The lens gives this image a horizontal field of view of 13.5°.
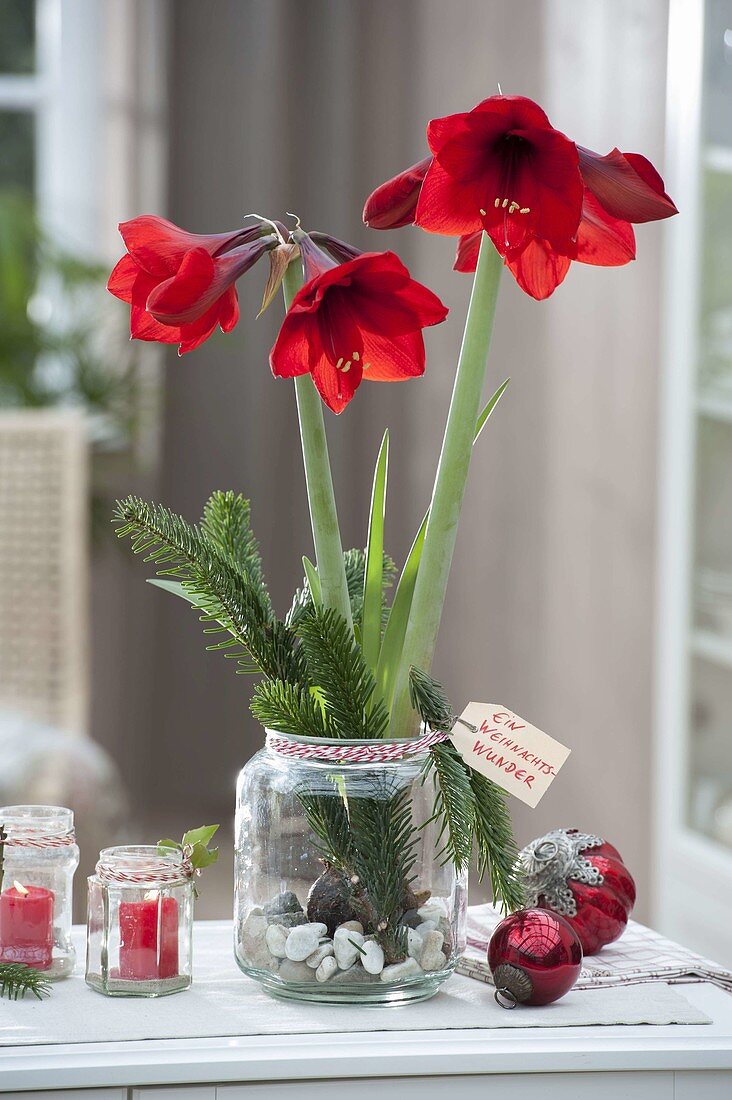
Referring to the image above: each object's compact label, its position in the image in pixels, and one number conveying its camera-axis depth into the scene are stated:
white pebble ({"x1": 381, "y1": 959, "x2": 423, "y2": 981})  1.96
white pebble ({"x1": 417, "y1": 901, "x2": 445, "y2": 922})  1.97
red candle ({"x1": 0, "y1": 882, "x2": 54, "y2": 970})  2.02
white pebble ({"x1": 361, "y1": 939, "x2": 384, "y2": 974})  1.95
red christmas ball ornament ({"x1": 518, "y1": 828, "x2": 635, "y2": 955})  2.08
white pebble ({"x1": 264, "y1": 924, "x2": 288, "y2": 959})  1.97
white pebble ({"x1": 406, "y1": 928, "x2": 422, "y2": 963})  1.96
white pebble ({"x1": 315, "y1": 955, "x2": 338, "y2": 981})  1.96
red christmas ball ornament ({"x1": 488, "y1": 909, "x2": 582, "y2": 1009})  1.97
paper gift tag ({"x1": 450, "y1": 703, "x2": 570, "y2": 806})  1.99
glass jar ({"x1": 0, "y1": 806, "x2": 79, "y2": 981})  2.02
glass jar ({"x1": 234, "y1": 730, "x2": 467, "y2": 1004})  1.95
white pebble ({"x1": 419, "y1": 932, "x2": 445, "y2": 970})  1.97
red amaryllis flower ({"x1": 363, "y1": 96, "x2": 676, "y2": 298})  1.91
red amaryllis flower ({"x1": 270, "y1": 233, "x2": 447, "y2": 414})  1.92
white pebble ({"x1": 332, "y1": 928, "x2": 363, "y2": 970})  1.95
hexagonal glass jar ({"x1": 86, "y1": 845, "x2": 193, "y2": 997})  2.00
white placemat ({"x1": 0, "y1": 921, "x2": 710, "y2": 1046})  1.93
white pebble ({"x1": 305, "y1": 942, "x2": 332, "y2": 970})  1.96
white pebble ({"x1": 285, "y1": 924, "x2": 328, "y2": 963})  1.95
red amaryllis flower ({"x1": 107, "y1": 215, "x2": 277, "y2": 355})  1.92
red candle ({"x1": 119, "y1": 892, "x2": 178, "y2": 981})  1.99
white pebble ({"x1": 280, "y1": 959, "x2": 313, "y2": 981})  1.97
